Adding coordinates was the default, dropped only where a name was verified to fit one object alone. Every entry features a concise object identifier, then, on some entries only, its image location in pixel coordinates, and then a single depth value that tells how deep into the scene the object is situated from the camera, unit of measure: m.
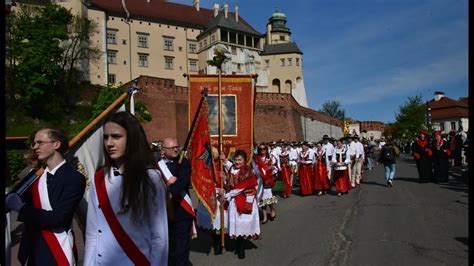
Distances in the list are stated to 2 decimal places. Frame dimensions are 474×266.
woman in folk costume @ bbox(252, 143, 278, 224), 10.02
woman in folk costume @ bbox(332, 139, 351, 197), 14.59
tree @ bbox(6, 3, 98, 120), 40.62
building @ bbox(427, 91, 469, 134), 69.50
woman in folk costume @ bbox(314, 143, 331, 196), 15.03
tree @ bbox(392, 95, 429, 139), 45.62
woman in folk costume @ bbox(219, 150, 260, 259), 7.16
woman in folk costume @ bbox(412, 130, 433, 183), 17.16
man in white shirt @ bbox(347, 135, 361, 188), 15.79
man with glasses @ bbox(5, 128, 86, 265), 3.23
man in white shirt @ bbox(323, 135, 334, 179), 15.67
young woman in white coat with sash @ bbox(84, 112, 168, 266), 2.88
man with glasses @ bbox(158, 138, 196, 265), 5.61
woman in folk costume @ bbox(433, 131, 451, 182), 17.05
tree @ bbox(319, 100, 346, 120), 113.12
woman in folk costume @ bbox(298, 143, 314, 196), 15.13
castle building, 58.12
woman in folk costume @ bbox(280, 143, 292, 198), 15.13
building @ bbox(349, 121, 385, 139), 92.28
